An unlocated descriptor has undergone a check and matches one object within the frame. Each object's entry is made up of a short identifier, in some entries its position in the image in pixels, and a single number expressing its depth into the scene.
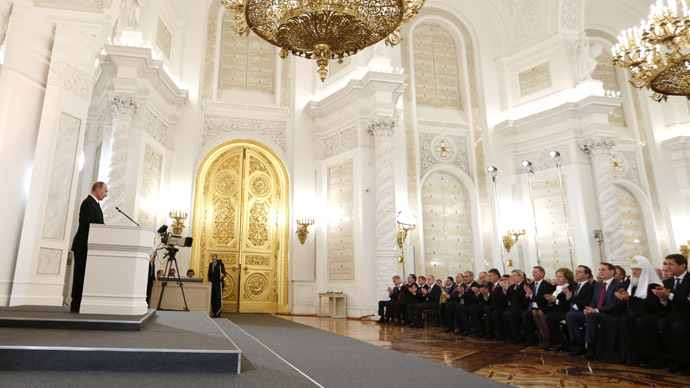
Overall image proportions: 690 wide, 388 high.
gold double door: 11.62
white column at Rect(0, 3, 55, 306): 5.71
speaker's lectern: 4.29
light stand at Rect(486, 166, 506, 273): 12.24
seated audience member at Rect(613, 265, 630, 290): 5.26
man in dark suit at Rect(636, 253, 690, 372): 4.30
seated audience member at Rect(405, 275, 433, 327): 8.86
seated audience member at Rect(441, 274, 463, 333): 7.95
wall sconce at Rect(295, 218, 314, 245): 11.56
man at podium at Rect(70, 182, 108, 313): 4.66
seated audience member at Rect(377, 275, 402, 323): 9.30
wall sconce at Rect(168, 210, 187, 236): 10.92
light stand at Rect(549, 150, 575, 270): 11.33
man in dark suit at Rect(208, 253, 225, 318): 10.05
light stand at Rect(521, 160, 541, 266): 11.84
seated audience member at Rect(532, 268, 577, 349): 5.86
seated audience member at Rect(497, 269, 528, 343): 6.44
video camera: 7.96
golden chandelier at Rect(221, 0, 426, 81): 5.71
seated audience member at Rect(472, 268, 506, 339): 6.88
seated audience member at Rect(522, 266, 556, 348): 6.02
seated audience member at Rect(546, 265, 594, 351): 5.59
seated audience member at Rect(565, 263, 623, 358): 5.07
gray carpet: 3.46
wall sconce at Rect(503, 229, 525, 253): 12.20
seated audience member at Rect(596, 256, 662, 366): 4.56
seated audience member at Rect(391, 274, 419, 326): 9.08
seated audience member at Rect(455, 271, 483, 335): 7.50
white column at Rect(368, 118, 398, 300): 10.03
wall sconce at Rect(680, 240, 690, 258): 12.73
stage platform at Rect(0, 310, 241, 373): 2.83
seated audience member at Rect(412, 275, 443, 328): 8.53
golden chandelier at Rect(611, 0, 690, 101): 6.90
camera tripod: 8.27
